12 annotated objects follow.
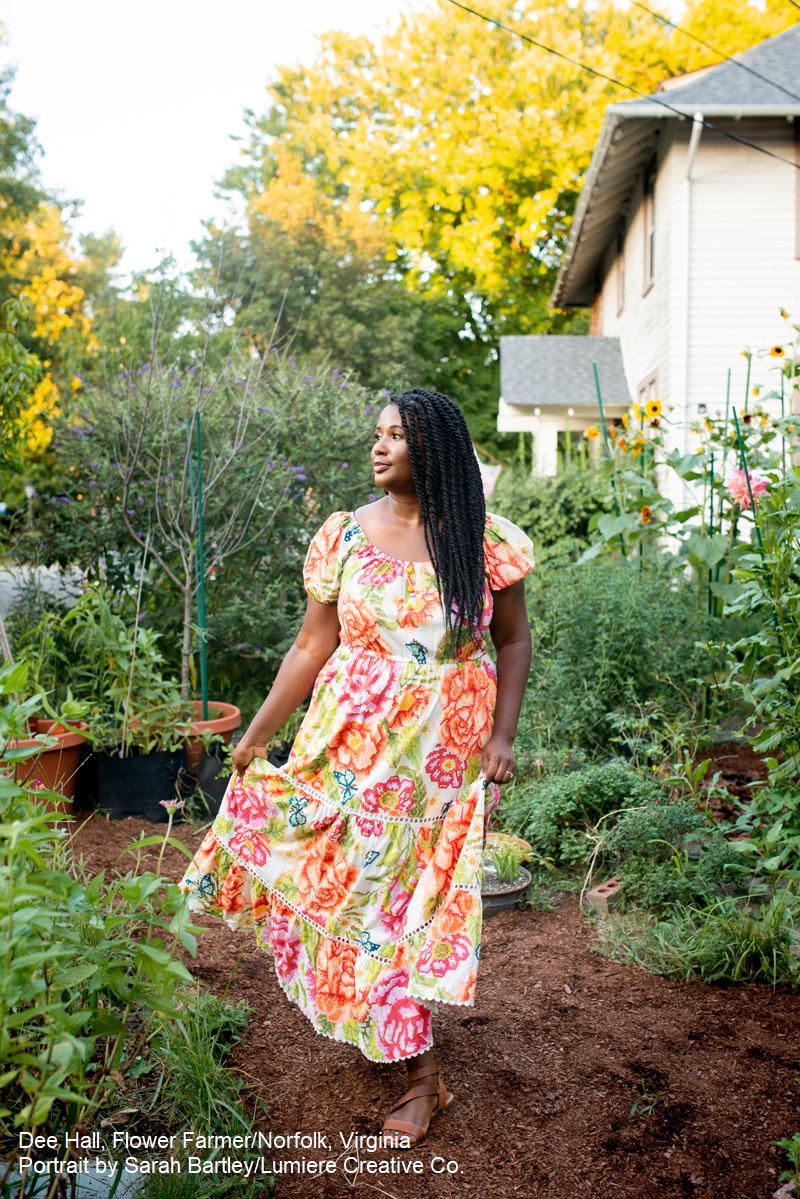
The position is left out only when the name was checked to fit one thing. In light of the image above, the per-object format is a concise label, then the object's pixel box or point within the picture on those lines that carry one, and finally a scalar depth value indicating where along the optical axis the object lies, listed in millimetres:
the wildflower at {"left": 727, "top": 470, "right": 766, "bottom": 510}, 4941
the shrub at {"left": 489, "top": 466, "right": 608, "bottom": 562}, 10062
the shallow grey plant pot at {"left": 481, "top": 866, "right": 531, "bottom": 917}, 3625
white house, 11508
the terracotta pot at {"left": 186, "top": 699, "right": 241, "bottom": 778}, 4852
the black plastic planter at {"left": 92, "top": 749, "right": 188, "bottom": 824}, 4590
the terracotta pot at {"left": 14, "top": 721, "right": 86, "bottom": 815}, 4258
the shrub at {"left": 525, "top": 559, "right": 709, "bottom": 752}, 4859
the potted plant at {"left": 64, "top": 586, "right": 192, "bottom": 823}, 4598
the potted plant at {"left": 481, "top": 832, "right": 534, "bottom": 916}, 3645
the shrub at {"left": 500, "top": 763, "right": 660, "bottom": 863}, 3881
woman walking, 2299
